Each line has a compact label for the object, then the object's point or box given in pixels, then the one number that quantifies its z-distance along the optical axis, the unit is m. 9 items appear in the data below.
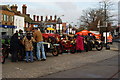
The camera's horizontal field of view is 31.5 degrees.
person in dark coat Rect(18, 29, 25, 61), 11.03
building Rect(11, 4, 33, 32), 50.81
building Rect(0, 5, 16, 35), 41.83
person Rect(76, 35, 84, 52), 16.97
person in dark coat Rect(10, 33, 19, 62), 10.62
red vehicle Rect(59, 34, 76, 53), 15.82
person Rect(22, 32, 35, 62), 10.64
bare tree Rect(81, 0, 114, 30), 61.22
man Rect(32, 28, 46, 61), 11.24
